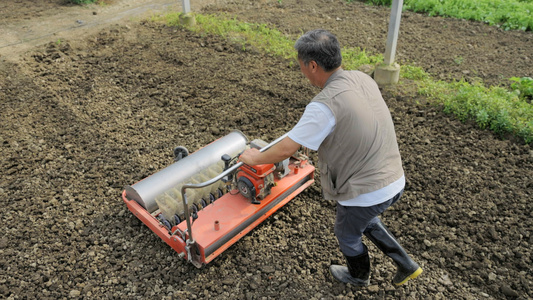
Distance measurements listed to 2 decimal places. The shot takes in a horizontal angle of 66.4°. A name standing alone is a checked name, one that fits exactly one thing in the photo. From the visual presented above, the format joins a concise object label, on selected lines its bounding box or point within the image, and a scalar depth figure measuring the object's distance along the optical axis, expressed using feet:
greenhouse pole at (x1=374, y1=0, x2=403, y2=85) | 19.89
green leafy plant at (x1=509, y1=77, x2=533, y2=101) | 20.28
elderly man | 8.74
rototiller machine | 11.85
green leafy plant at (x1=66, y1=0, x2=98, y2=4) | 32.81
